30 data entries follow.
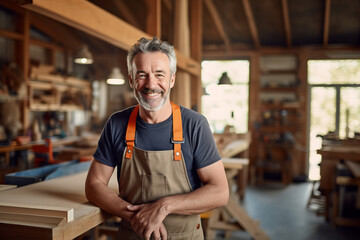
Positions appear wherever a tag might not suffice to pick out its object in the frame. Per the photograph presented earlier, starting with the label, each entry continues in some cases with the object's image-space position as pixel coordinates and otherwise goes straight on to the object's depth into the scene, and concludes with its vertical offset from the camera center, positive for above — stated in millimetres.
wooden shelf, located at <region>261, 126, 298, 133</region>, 8188 -323
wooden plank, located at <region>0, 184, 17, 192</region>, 1993 -444
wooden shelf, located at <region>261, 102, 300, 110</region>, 8039 +247
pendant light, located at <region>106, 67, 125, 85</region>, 5342 +555
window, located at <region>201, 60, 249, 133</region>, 8734 +461
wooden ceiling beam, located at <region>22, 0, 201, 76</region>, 2094 +683
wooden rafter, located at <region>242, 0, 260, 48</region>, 7315 +2108
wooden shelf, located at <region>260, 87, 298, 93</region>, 8336 +647
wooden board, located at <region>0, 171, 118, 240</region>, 1441 -466
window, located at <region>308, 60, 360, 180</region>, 8164 +438
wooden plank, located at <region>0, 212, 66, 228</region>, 1452 -468
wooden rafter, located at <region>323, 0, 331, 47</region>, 7082 +2049
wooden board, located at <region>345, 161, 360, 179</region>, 4525 -727
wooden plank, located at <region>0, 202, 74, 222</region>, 1455 -428
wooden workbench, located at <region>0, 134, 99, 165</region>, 5262 -531
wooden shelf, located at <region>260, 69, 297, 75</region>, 8430 +1080
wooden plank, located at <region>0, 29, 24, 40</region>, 5800 +1367
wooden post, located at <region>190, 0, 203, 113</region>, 5734 +1212
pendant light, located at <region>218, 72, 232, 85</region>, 5320 +542
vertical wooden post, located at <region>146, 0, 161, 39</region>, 3717 +1048
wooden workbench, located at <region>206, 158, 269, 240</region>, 4002 -1294
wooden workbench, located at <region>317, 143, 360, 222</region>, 4914 -683
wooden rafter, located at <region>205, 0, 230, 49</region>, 7301 +2173
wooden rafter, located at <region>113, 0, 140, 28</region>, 7684 +2352
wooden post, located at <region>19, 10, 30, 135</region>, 6234 +977
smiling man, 1708 -230
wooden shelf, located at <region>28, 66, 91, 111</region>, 6484 +458
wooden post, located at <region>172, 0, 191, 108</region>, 4852 +1038
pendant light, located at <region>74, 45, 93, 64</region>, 5309 +893
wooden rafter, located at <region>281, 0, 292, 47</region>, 7230 +2100
